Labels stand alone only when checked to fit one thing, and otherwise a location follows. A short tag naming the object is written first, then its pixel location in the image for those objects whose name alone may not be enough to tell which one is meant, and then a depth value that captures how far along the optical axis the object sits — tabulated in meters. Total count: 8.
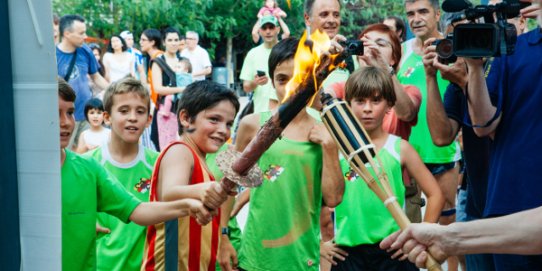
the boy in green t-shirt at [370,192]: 4.73
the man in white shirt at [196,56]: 14.51
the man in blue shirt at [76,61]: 9.89
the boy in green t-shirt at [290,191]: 4.53
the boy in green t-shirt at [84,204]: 3.77
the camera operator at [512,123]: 3.58
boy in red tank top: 4.08
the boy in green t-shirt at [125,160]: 4.73
